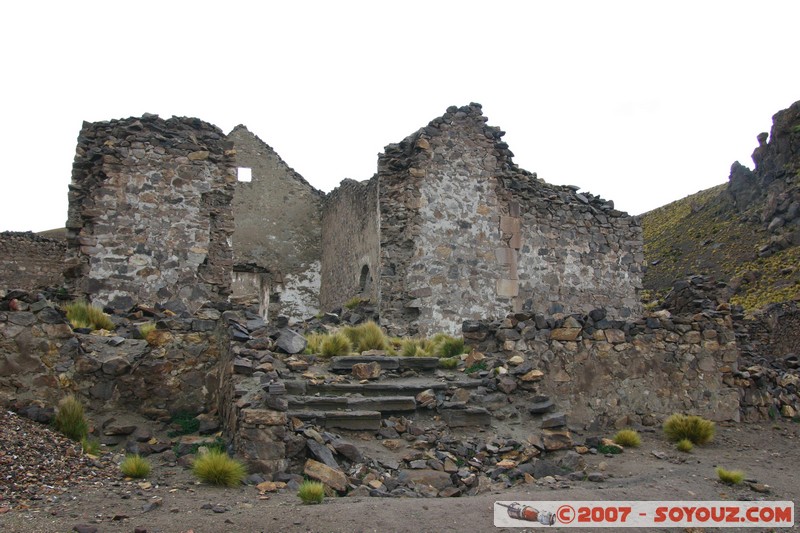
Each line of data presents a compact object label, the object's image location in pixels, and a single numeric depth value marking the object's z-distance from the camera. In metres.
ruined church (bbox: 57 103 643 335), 12.75
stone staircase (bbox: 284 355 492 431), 8.17
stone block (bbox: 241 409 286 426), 7.28
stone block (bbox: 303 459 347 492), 6.76
